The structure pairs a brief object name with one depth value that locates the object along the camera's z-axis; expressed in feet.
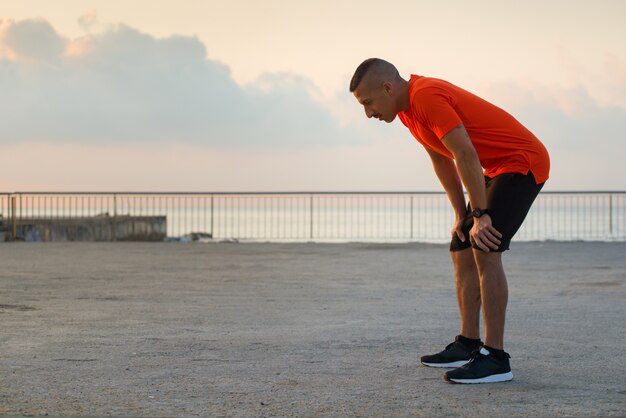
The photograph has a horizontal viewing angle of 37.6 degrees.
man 15.12
